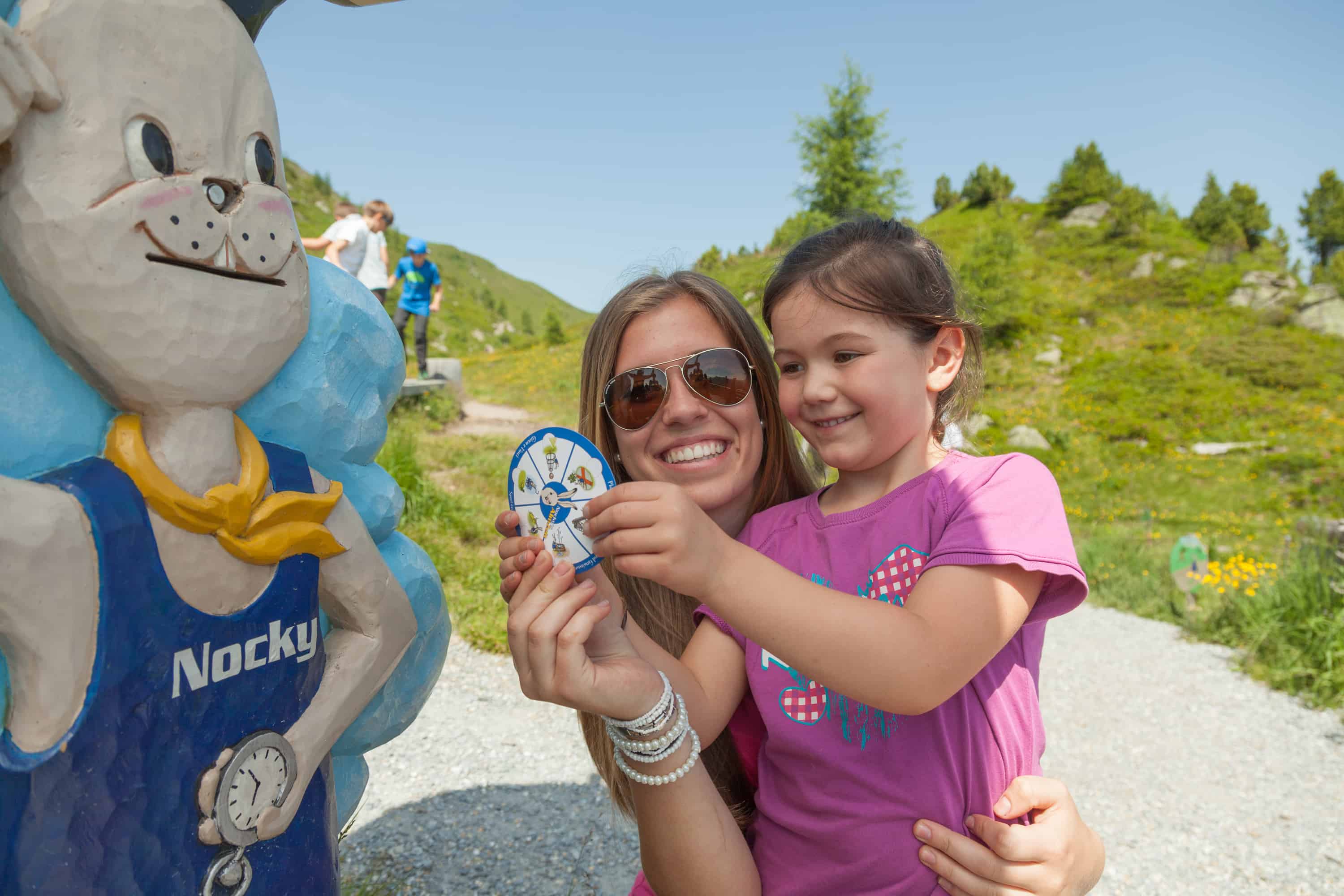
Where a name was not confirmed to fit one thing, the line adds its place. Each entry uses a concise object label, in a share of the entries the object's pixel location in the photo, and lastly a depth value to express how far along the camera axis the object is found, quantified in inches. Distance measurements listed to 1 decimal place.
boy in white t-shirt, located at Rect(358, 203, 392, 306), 243.8
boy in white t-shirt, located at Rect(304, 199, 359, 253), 232.7
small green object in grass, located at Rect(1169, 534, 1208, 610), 241.9
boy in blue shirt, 302.2
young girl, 46.6
